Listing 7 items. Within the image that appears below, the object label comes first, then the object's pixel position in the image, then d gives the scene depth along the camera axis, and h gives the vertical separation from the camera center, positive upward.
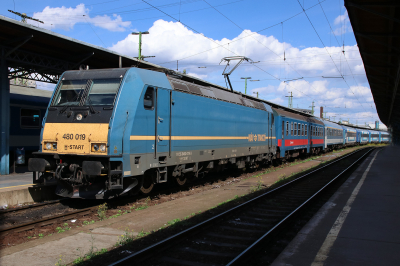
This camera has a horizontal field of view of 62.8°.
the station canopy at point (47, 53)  11.12 +3.47
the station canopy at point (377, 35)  10.20 +4.10
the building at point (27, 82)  32.62 +5.54
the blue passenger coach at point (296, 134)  20.09 +0.26
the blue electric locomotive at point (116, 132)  7.59 +0.11
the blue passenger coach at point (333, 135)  34.81 +0.30
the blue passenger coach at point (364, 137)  65.05 +0.17
